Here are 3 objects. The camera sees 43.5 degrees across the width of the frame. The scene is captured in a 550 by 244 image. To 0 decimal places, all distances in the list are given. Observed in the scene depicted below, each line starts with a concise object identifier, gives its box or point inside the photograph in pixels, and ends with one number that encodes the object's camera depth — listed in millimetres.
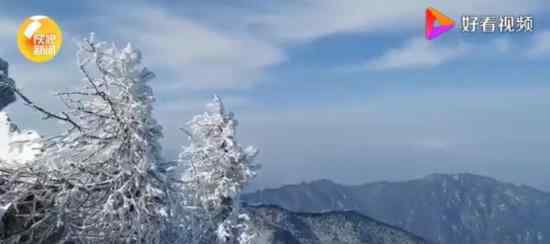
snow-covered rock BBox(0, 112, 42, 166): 15305
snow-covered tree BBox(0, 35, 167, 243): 14406
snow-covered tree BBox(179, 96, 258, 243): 28125
